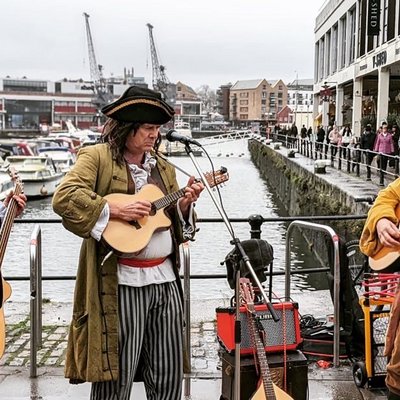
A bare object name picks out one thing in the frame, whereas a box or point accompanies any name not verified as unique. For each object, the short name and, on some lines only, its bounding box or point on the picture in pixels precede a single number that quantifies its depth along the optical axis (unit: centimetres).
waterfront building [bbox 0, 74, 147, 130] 11925
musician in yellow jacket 267
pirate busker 287
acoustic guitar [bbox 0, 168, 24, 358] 322
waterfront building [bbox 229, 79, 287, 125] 14650
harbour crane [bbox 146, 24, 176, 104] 10516
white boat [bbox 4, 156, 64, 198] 2892
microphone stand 291
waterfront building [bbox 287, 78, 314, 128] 13060
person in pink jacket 1730
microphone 309
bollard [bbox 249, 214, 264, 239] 498
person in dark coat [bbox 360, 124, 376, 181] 1959
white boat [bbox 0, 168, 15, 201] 2365
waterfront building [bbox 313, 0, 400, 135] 2378
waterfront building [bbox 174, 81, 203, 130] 14412
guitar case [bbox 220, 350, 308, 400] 352
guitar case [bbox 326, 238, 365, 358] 457
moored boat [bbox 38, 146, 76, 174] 3630
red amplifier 356
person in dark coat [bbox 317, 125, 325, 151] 3091
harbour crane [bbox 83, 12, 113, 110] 10056
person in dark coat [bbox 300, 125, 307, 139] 3942
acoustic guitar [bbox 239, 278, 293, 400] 323
